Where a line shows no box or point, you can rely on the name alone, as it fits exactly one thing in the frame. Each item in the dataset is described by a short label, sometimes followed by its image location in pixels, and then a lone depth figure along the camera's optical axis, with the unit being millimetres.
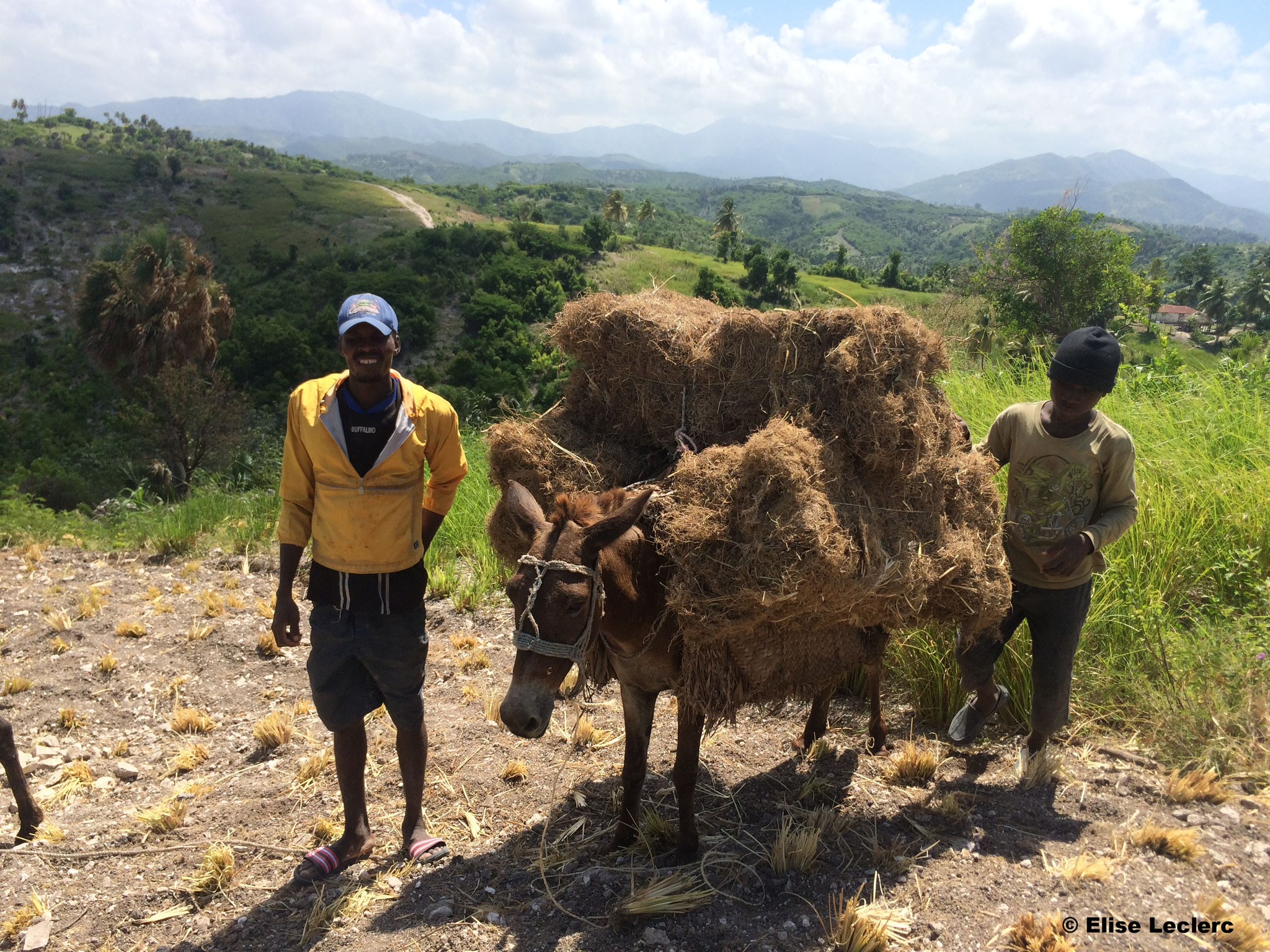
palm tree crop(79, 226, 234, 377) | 23078
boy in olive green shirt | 3205
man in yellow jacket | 2916
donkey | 2457
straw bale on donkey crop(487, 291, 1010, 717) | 2533
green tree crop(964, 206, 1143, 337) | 31375
